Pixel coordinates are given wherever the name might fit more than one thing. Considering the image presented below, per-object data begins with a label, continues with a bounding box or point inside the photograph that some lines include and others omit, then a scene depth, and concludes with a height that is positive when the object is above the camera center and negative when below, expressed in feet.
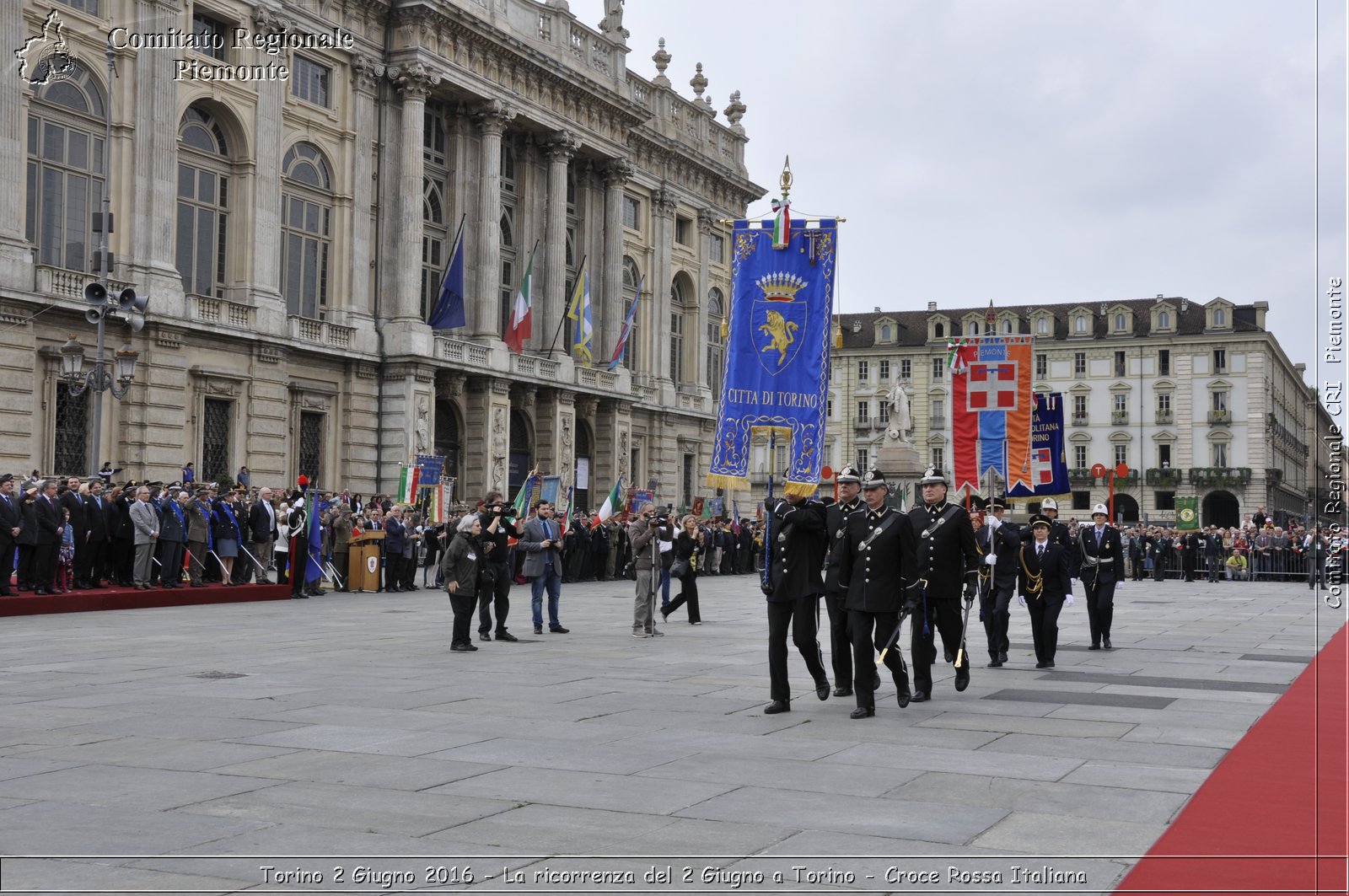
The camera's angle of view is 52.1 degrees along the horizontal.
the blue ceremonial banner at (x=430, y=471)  112.27 +3.31
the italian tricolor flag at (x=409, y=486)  111.96 +2.05
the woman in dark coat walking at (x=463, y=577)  54.08 -2.61
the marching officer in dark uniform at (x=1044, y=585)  52.13 -2.61
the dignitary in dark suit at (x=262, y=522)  89.10 -0.81
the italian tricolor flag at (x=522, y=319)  143.02 +20.15
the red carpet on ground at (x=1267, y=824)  19.62 -5.25
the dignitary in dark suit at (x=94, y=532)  74.90 -1.33
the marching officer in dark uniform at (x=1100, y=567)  58.44 -2.18
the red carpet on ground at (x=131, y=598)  68.44 -4.99
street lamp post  76.33 +9.60
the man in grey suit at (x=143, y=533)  77.20 -1.39
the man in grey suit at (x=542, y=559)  63.26 -2.19
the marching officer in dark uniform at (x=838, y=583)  39.27 -1.94
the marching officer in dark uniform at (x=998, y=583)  52.02 -2.55
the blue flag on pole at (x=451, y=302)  132.77 +20.36
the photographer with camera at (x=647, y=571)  63.62 -2.67
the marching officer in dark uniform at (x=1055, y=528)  53.88 -0.43
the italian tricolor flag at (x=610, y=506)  84.56 +0.41
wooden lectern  99.14 -3.86
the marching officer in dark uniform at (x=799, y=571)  38.45 -1.61
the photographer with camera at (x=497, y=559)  56.59 -1.99
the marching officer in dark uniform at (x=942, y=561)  41.78 -1.37
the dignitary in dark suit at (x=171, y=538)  79.87 -1.71
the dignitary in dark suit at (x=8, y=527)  68.18 -0.98
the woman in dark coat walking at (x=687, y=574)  71.77 -3.15
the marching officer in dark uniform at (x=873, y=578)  37.11 -1.75
